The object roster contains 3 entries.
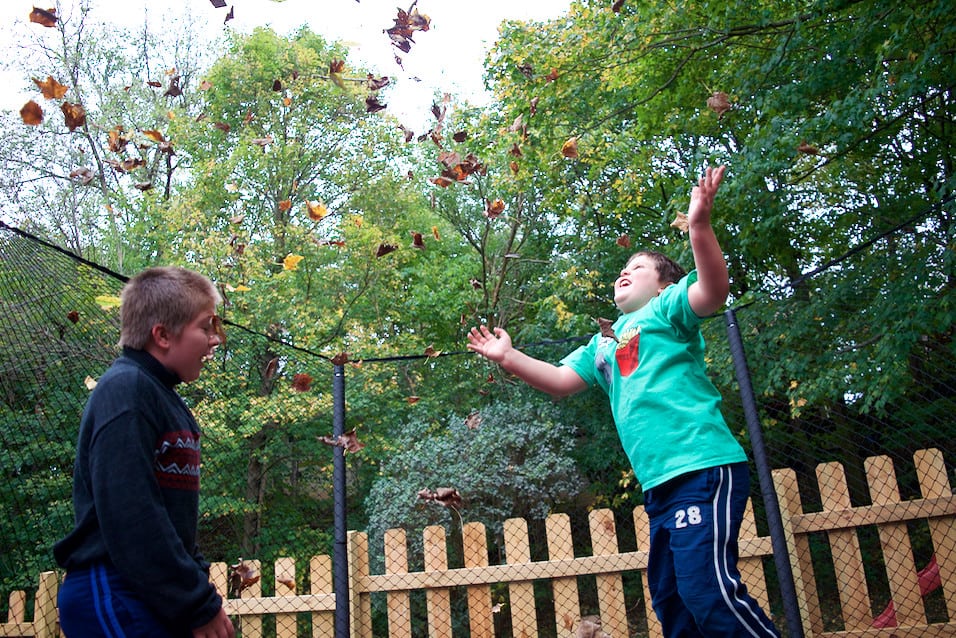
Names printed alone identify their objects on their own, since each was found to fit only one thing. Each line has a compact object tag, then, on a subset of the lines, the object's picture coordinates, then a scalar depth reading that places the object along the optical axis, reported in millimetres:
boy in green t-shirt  1906
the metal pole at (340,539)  3367
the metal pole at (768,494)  3201
